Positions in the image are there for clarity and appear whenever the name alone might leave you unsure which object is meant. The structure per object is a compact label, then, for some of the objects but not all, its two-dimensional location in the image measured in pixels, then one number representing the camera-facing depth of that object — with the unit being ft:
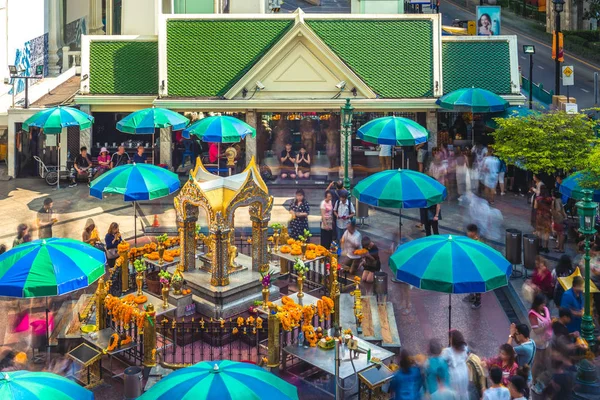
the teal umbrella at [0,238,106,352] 47.57
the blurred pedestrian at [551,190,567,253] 72.64
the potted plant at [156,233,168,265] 61.77
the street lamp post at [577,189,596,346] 49.19
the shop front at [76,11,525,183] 100.63
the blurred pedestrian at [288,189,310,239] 71.10
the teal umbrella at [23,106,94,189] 87.71
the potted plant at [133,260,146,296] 56.08
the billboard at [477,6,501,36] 128.16
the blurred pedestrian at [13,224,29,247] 62.80
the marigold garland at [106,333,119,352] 50.31
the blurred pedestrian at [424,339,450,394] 41.45
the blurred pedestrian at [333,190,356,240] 70.90
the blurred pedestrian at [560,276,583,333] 51.66
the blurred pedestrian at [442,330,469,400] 41.68
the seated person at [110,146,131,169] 100.58
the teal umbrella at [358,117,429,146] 82.33
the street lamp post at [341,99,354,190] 75.36
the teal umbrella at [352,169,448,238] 64.03
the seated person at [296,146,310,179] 100.78
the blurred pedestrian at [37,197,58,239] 68.13
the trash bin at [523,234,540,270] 67.46
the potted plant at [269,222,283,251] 65.51
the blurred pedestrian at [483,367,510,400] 38.73
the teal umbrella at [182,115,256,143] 85.81
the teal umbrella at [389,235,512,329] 46.93
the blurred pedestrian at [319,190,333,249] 70.90
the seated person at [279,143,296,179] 100.94
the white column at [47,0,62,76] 132.77
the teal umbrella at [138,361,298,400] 34.17
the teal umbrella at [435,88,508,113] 94.17
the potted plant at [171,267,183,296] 55.72
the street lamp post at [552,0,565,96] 109.91
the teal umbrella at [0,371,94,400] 33.09
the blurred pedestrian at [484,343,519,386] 42.52
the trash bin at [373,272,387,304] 61.00
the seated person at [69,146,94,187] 98.63
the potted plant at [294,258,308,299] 55.67
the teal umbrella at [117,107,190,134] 89.04
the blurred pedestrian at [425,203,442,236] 73.87
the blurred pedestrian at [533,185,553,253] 72.13
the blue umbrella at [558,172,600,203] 66.54
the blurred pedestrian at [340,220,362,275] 65.16
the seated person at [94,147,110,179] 97.60
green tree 80.64
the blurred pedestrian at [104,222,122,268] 66.28
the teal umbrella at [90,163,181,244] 66.90
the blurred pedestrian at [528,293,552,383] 47.60
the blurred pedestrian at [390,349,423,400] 41.37
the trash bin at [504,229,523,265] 67.77
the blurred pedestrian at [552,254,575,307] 55.11
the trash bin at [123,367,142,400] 45.01
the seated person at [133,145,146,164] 97.25
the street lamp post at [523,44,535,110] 110.97
